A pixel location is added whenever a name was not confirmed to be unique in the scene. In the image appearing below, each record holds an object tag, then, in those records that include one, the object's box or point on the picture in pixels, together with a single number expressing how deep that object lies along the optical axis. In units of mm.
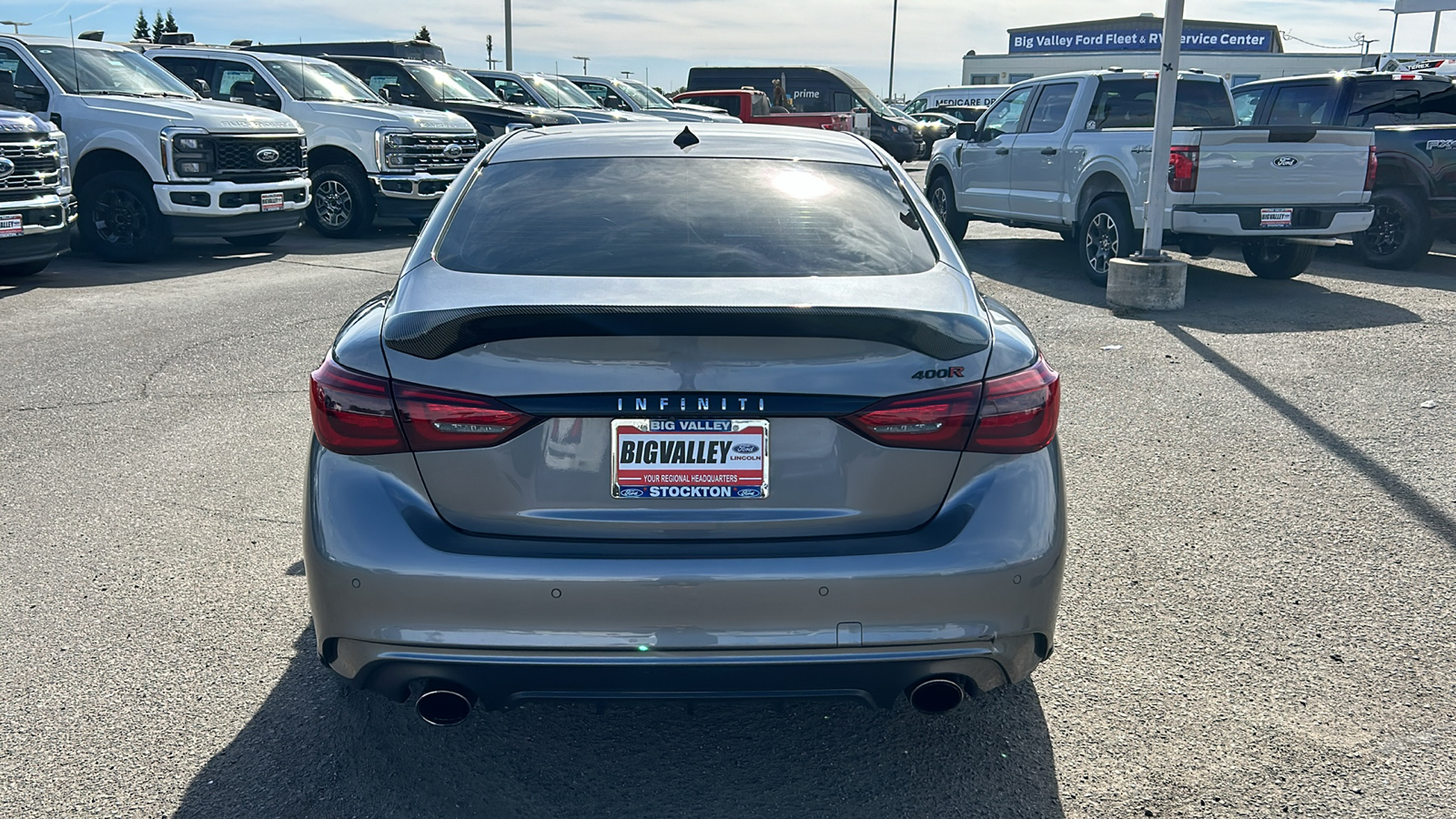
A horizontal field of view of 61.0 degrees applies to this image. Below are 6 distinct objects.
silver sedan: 2572
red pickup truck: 29484
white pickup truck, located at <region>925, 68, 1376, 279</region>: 10094
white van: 54688
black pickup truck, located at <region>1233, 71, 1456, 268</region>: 11891
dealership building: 72125
